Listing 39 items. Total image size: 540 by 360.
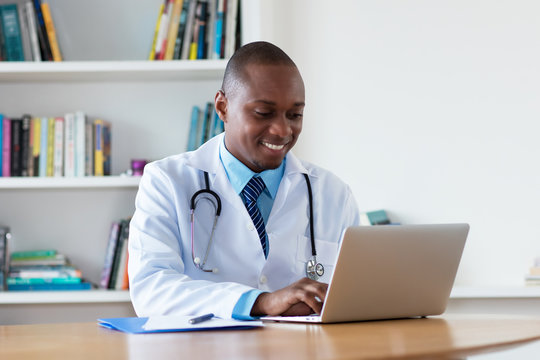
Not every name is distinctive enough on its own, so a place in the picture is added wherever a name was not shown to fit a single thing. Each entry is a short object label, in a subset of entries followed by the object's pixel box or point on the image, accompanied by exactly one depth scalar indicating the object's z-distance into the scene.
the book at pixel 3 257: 2.84
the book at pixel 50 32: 2.90
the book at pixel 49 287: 2.83
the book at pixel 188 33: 2.90
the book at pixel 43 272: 2.84
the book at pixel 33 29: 2.89
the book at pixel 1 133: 2.89
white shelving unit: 3.03
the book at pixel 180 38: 2.90
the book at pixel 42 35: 2.90
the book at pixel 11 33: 2.91
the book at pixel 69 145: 2.87
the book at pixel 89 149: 2.89
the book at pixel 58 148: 2.88
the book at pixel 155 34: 2.90
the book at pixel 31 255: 2.89
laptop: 1.22
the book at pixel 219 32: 2.89
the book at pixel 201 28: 2.90
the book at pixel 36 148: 2.88
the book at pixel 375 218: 2.88
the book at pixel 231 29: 2.90
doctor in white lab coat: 1.74
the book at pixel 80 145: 2.88
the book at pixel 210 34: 2.92
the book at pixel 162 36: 2.89
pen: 1.21
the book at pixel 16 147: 2.89
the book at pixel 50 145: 2.88
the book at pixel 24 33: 2.92
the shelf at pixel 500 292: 2.72
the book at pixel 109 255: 2.89
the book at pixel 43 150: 2.88
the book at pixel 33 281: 2.83
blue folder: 1.15
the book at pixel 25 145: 2.89
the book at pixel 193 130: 2.94
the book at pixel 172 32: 2.90
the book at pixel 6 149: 2.88
